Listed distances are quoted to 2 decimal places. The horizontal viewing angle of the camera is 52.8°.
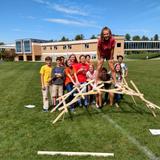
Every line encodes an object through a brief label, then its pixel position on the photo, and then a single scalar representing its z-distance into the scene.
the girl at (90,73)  5.87
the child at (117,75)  6.17
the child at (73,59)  5.90
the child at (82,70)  5.84
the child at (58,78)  5.67
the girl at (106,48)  4.98
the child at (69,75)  5.76
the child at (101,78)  5.94
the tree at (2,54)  61.33
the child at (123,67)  6.55
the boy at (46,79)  5.58
